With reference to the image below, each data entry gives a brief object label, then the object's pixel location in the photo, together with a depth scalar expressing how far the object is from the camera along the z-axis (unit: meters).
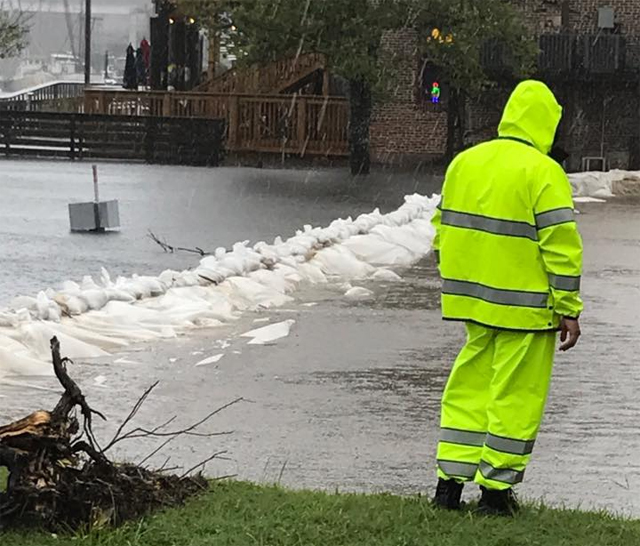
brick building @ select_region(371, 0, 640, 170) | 40.62
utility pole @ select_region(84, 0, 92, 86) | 60.21
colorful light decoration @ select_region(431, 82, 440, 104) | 43.06
